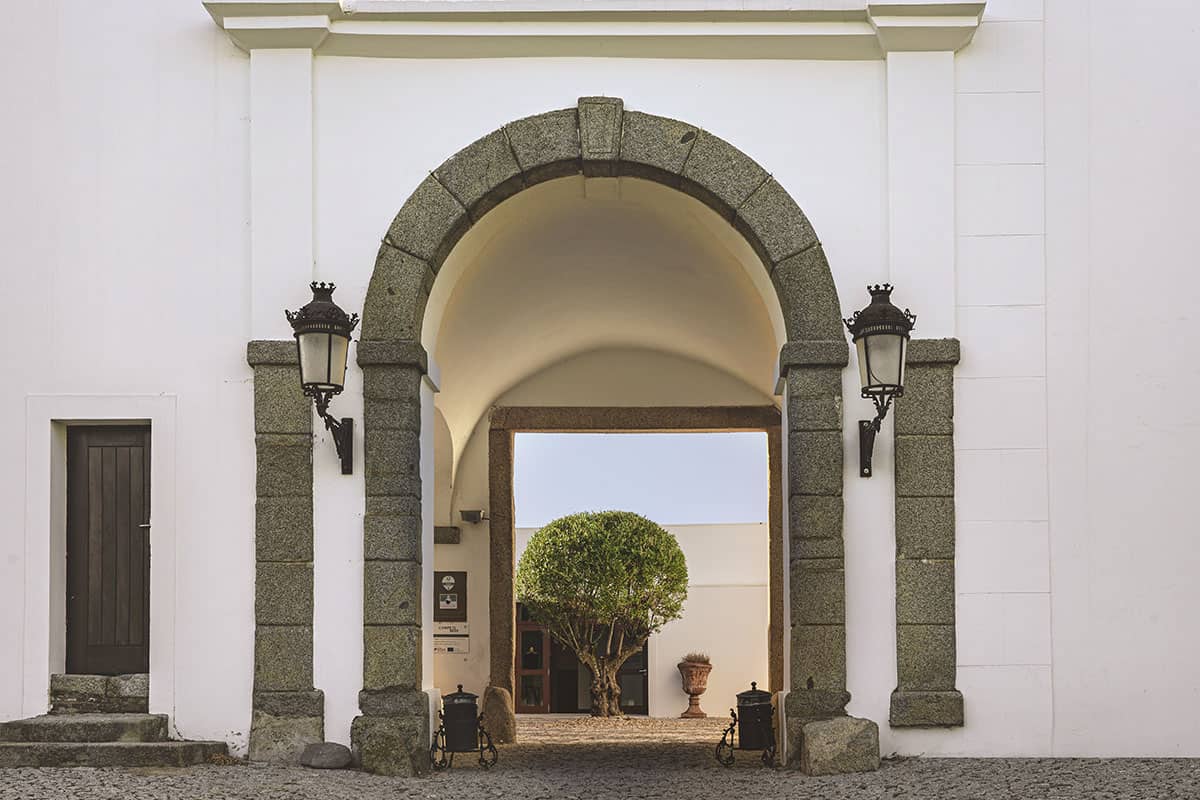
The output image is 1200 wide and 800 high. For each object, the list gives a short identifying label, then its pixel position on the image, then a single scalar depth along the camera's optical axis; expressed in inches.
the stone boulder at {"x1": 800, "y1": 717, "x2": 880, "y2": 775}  259.4
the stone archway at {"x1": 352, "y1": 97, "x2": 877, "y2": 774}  270.1
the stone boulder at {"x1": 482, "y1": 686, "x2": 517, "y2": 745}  392.2
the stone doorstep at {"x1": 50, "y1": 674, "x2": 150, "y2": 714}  278.2
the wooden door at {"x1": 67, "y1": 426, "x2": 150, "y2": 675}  284.5
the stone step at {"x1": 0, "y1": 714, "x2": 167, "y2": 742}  268.2
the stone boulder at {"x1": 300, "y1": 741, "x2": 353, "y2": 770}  262.8
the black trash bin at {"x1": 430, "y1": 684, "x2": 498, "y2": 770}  289.6
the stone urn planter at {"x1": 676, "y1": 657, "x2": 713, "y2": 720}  655.8
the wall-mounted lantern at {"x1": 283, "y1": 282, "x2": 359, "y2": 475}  259.1
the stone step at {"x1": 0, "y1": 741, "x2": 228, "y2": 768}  261.4
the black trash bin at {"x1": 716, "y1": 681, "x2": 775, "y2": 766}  299.7
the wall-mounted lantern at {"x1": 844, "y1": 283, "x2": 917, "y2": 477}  257.9
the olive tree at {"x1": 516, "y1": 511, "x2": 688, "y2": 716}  543.2
